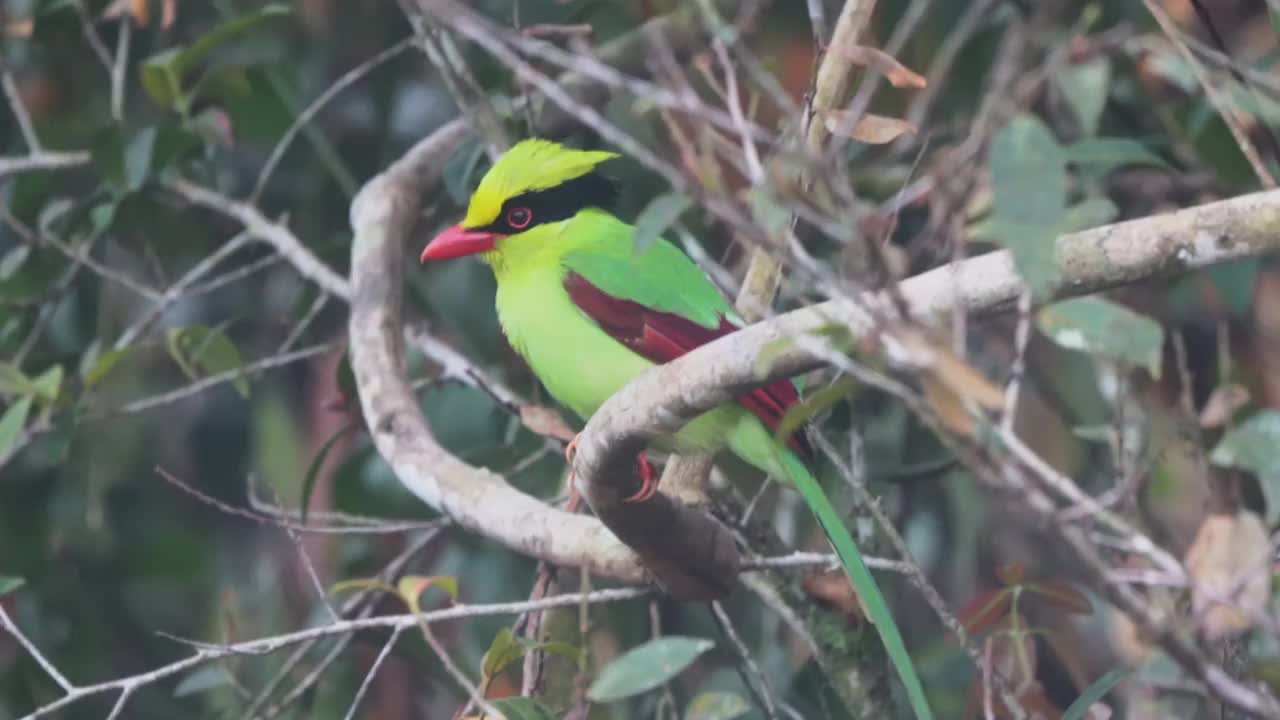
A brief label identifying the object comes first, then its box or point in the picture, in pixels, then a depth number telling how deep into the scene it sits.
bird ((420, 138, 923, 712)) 5.75
